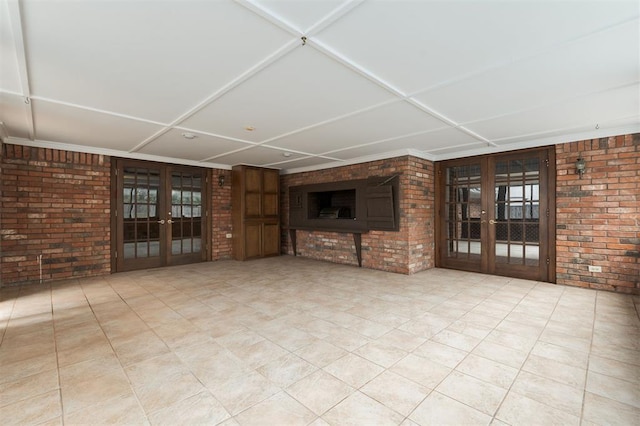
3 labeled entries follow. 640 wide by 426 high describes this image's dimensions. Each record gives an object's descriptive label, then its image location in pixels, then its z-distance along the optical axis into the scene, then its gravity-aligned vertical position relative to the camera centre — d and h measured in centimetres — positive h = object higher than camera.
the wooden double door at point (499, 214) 468 -4
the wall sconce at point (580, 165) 423 +67
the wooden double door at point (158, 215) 563 +0
